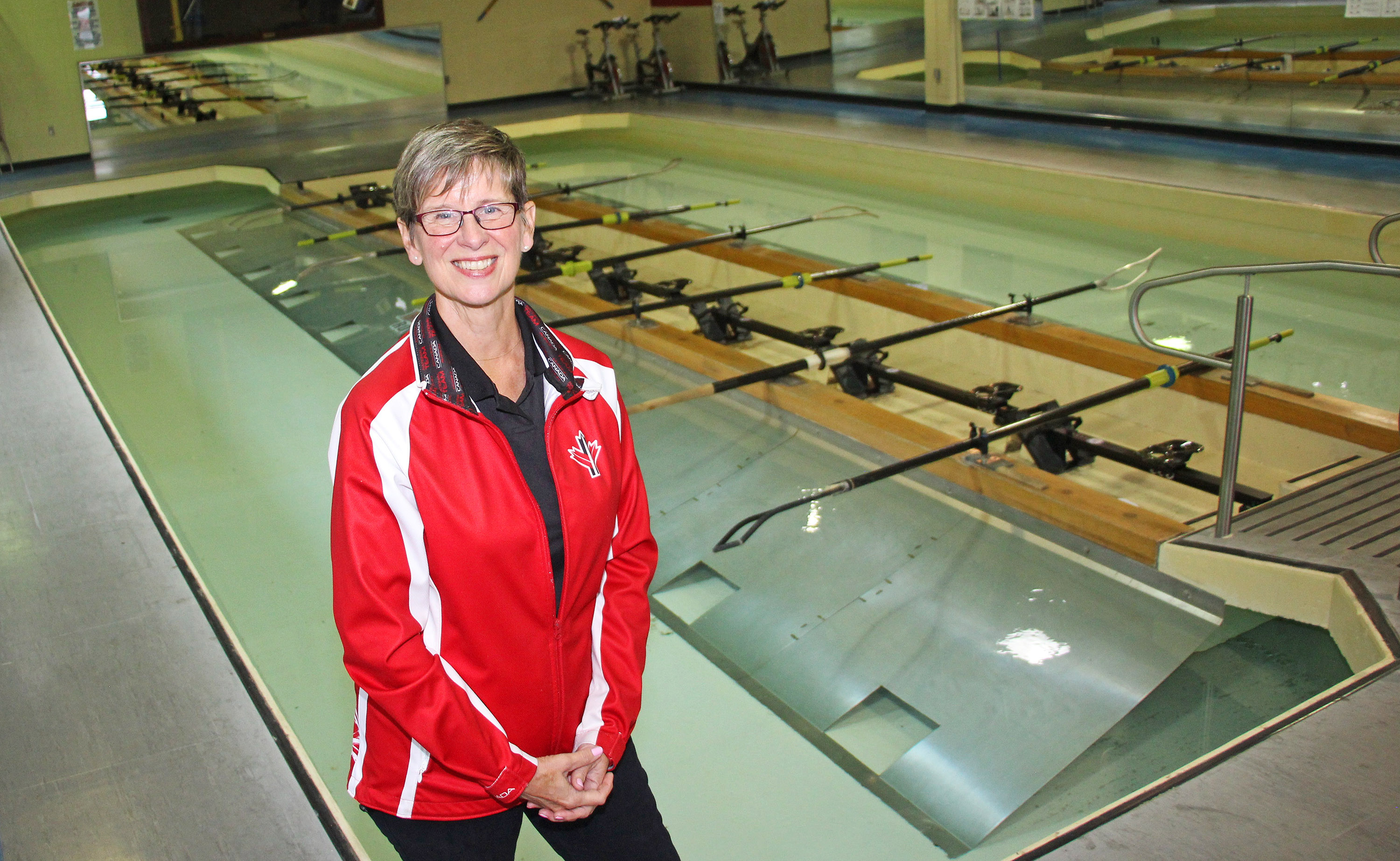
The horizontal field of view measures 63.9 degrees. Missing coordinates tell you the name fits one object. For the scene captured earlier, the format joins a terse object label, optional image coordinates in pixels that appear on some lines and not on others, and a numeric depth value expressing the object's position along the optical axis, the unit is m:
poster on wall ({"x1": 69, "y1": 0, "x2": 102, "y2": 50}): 9.94
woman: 1.24
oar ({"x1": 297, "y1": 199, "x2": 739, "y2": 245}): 6.31
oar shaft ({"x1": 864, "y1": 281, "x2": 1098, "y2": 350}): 3.87
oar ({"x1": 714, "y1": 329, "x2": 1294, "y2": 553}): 2.72
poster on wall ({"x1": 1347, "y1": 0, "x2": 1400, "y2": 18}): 5.97
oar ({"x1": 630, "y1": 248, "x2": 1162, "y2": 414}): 3.39
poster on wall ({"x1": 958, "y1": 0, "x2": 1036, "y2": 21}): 8.20
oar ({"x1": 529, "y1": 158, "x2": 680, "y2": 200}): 7.53
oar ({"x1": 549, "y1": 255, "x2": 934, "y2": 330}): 4.36
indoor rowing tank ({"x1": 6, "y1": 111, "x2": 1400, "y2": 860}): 2.26
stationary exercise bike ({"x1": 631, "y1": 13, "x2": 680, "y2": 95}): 11.85
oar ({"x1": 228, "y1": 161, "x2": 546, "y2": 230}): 7.96
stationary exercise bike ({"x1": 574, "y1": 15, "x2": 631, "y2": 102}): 11.73
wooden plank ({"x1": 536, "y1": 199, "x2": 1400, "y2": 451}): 3.26
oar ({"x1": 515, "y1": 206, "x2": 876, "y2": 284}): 4.98
